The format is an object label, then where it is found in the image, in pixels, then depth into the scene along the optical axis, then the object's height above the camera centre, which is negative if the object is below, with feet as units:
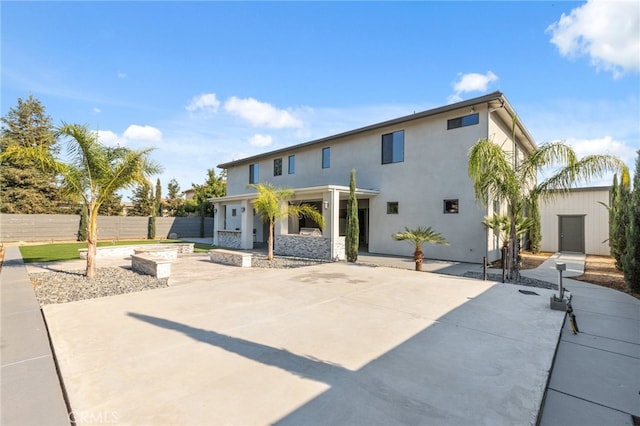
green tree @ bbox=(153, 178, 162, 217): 91.73 +6.30
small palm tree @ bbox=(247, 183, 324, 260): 41.75 +1.54
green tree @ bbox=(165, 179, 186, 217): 110.73 +6.15
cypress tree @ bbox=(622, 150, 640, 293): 24.35 -1.86
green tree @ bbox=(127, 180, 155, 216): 102.58 +4.49
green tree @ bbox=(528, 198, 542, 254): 54.44 -2.89
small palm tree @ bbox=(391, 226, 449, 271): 33.33 -2.23
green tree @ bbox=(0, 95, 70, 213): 82.74 +11.34
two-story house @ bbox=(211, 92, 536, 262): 40.86 +6.42
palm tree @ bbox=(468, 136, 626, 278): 26.86 +4.63
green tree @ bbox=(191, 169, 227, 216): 99.88 +9.40
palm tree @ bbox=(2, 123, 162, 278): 25.80 +4.50
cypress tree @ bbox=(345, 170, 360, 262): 41.12 -1.34
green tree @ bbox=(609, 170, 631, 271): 31.91 +0.30
